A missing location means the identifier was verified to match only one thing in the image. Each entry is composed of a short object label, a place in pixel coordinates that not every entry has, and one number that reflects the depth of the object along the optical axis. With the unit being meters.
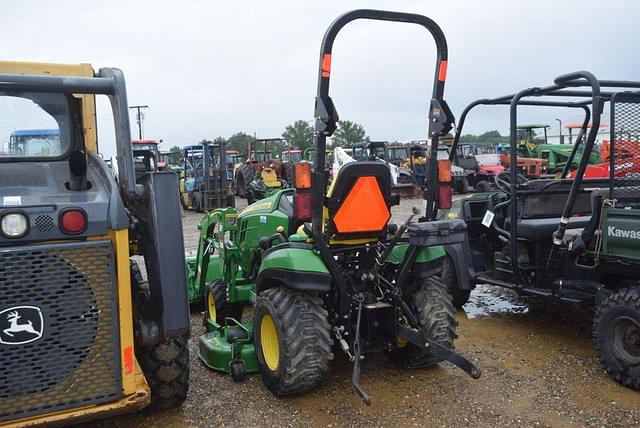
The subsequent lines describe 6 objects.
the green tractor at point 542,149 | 20.09
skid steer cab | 2.75
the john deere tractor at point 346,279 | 3.79
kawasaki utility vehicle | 4.18
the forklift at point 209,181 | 17.28
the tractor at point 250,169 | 21.55
